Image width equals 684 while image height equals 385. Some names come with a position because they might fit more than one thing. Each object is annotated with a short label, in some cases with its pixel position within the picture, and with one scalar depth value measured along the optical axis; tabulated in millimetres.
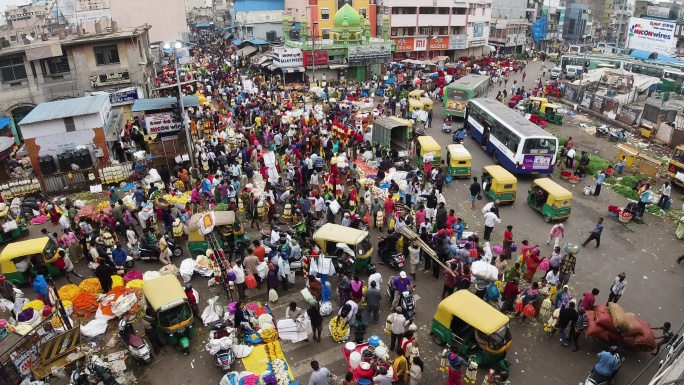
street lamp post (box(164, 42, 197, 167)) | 20344
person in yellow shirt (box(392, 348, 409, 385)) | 9734
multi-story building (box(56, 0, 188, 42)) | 56688
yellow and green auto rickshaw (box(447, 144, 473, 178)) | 21516
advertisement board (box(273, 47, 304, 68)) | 41125
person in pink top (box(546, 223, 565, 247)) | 15357
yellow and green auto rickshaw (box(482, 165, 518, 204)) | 18828
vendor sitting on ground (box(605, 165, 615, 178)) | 22172
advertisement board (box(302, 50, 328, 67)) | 41531
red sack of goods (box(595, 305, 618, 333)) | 10711
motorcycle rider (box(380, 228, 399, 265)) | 14471
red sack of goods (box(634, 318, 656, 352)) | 10445
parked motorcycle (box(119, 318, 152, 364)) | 10562
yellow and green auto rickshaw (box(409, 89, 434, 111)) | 31797
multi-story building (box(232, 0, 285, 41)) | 59438
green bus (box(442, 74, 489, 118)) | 31594
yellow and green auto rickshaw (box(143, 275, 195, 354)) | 10969
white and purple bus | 21094
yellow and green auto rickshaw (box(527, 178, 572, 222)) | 17344
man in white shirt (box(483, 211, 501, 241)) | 16016
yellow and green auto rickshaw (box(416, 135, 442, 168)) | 21750
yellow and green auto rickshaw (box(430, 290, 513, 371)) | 10156
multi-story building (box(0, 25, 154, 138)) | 27547
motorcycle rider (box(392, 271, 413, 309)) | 12047
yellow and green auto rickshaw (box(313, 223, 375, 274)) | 13688
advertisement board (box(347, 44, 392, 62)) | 42894
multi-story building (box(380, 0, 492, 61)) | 53156
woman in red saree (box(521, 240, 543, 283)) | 13602
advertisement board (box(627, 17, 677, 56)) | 60438
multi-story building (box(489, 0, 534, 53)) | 70875
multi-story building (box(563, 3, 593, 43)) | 80250
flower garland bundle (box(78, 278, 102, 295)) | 13429
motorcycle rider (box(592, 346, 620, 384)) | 9383
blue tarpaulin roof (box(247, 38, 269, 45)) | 53738
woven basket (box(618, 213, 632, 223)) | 17750
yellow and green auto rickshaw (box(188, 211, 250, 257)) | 14781
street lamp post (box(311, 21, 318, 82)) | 40541
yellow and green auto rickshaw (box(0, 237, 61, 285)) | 13695
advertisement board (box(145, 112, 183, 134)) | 22266
